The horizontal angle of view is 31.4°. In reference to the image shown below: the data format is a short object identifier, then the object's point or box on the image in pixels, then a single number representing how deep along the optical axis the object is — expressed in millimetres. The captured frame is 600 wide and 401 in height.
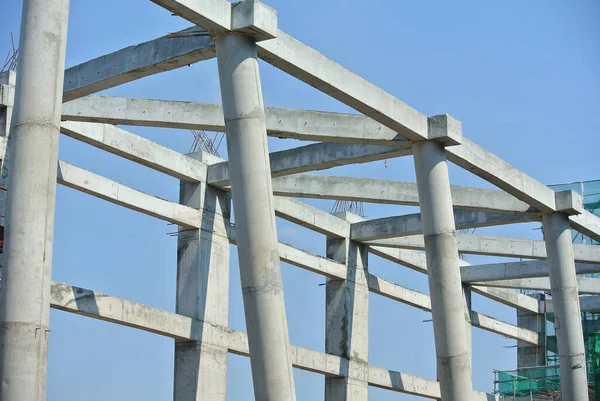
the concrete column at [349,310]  30625
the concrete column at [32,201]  13414
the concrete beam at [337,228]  28666
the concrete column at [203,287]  25172
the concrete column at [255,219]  16781
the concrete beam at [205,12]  16828
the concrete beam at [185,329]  21922
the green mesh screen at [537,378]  34969
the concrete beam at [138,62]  18422
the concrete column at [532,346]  40281
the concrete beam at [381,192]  26703
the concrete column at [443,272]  21984
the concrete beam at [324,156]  24016
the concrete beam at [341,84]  18766
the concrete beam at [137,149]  22812
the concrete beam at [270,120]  21750
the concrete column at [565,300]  27188
